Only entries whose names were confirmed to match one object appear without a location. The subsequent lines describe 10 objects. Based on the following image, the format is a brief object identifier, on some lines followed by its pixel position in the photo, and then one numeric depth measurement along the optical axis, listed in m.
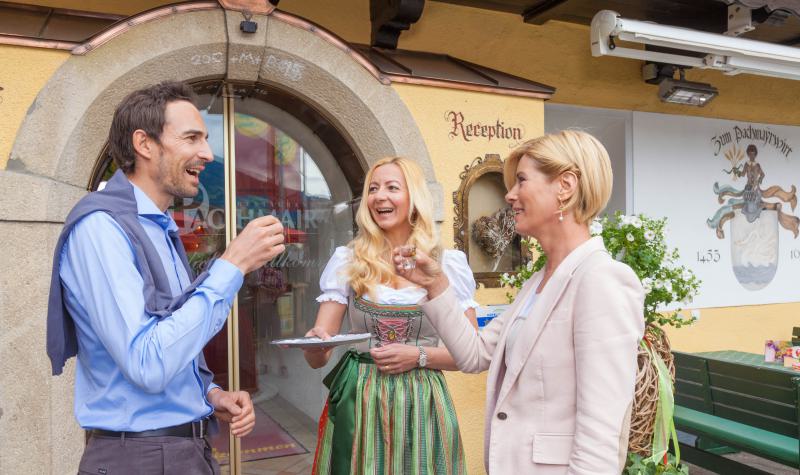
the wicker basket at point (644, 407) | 2.15
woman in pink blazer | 1.51
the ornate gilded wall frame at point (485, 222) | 4.27
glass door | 4.19
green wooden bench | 3.67
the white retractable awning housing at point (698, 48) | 4.48
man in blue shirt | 1.40
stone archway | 3.13
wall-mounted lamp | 5.60
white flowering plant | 2.92
